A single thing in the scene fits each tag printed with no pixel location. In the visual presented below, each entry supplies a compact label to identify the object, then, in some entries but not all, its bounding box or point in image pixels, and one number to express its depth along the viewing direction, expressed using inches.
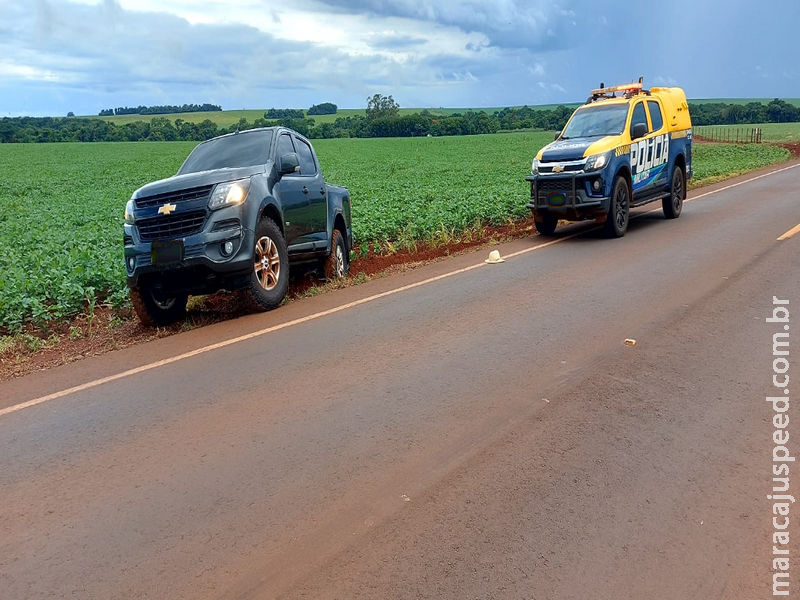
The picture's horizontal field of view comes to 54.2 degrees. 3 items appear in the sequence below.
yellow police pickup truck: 535.5
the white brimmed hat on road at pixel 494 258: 468.1
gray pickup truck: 330.3
